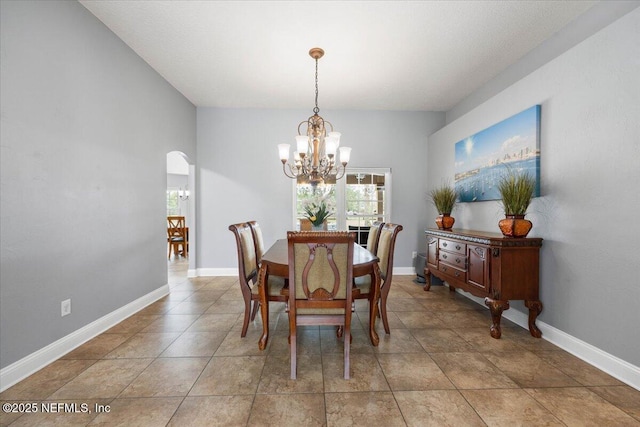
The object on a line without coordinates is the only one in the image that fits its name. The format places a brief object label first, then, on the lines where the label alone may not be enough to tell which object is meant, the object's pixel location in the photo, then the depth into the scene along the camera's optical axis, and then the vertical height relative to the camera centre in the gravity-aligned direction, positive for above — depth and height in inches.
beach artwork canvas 99.6 +24.3
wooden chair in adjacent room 243.9 -21.5
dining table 80.3 -19.5
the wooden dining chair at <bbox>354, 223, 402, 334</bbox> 88.8 -24.7
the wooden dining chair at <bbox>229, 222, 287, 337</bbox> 87.7 -23.9
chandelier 106.2 +24.2
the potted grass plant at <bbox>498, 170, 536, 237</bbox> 93.5 +1.7
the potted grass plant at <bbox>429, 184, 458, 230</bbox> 138.8 +2.1
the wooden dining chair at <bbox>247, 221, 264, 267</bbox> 115.6 -13.2
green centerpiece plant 117.2 -0.9
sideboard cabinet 93.6 -22.8
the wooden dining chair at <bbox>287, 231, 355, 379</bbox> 67.7 -18.6
